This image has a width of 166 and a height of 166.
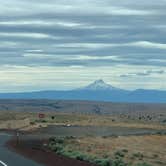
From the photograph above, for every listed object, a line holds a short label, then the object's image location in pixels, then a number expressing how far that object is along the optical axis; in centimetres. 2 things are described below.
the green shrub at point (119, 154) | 3962
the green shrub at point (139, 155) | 4054
